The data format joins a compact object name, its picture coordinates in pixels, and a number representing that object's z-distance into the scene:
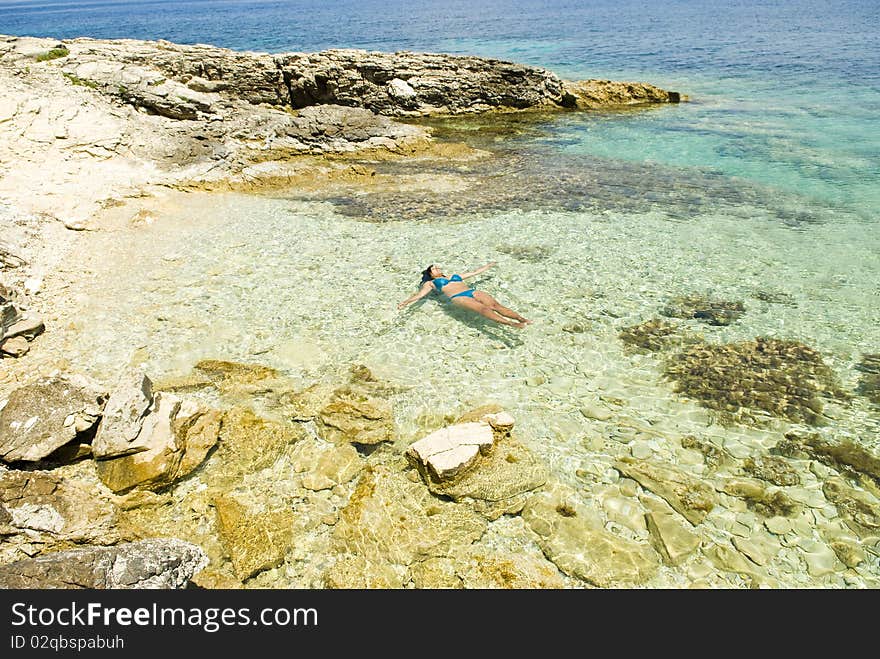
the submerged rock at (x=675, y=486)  6.02
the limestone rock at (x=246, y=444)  6.55
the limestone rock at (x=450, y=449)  6.28
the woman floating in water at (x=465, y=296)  9.48
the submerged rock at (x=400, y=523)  5.57
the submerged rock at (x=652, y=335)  9.05
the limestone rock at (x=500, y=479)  6.19
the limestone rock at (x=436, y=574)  5.22
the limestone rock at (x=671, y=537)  5.48
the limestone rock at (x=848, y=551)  5.36
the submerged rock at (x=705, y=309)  9.77
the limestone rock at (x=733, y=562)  5.26
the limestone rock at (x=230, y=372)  8.22
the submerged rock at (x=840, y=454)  6.40
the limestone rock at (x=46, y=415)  6.22
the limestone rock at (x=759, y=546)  5.43
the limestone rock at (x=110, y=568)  4.36
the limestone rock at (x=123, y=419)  6.36
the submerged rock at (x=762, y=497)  5.96
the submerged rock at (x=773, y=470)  6.37
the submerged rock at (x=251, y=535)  5.37
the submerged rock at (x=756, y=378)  7.58
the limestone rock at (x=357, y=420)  7.11
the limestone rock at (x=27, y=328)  8.74
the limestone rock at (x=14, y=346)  8.56
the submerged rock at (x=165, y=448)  6.20
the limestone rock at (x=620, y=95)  29.30
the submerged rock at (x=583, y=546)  5.33
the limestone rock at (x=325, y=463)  6.46
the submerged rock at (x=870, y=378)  7.73
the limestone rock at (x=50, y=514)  5.24
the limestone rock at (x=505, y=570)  5.21
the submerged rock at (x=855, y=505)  5.73
